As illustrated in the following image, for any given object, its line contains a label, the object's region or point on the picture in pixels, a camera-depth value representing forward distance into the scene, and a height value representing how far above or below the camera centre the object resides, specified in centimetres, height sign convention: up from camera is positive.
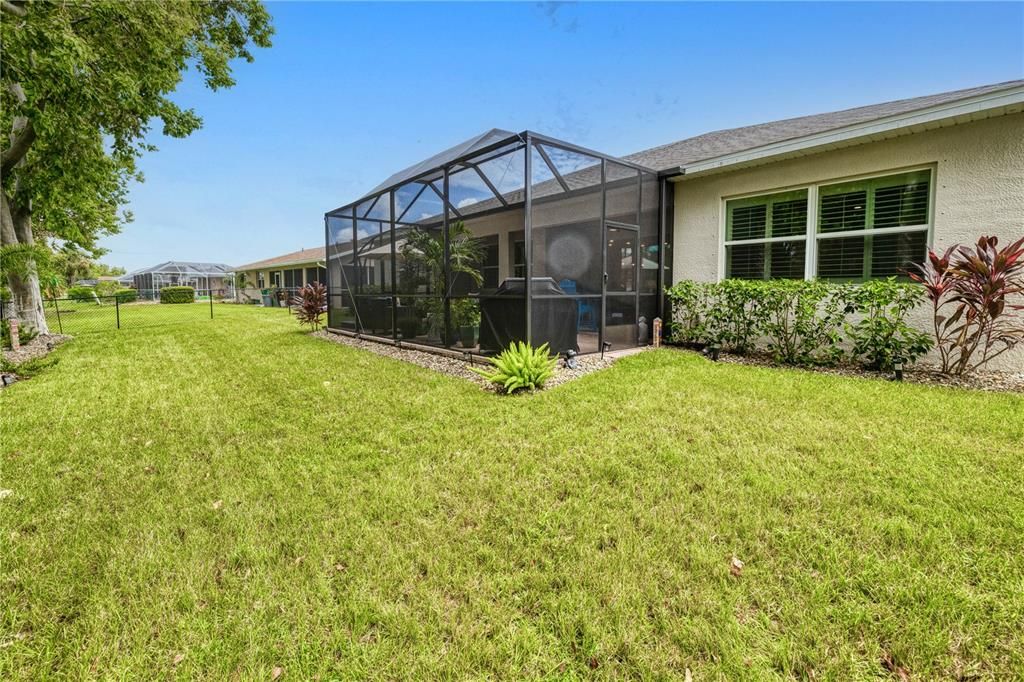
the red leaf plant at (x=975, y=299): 460 +1
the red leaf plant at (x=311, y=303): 1167 +0
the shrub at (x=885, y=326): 519 -30
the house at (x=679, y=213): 523 +131
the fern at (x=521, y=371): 488 -77
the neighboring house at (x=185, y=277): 3878 +243
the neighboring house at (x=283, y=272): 2552 +210
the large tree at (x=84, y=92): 681 +387
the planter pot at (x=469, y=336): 736 -56
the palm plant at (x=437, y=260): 708 +73
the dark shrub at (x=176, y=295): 2988 +63
